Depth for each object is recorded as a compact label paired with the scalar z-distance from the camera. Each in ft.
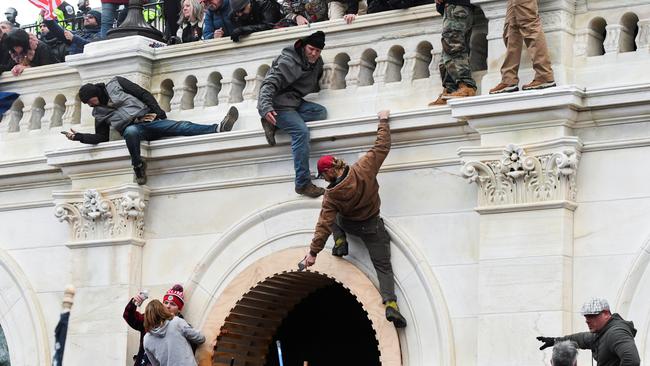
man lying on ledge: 72.23
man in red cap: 65.57
